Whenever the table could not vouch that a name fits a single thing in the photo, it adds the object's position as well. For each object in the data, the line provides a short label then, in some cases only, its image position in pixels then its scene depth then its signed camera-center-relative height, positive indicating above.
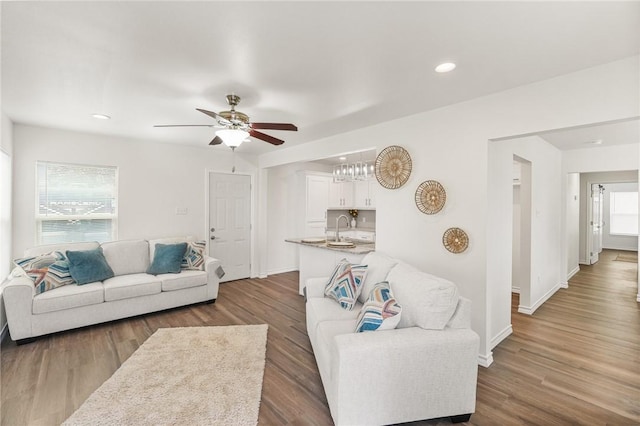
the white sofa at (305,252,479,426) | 1.80 -0.98
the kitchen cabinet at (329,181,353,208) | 6.77 +0.43
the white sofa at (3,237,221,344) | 3.10 -1.00
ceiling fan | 2.60 +0.78
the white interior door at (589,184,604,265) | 7.51 -0.21
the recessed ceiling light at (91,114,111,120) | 3.36 +1.11
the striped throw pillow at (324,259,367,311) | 2.83 -0.73
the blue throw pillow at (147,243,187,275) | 4.16 -0.68
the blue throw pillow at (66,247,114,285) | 3.57 -0.69
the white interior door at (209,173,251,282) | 5.47 -0.21
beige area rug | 2.02 -1.41
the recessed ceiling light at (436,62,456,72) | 2.13 +1.09
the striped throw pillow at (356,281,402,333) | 2.07 -0.73
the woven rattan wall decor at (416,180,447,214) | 3.03 +0.17
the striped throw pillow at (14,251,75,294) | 3.31 -0.68
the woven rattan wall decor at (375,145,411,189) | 3.36 +0.55
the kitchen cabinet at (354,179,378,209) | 6.76 +0.44
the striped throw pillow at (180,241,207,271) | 4.35 -0.69
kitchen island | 3.98 -0.62
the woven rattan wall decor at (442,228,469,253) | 2.86 -0.27
